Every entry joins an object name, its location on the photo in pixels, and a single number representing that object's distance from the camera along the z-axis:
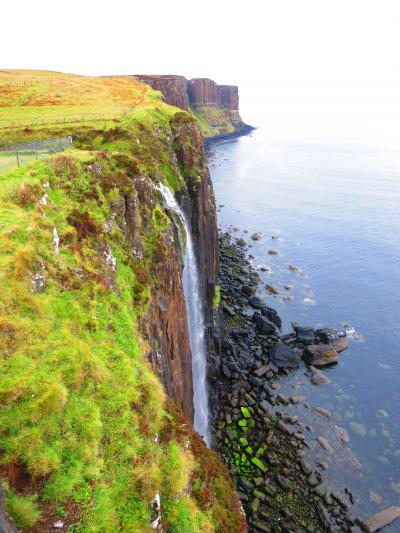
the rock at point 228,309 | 58.81
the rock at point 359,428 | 40.75
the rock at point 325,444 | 38.16
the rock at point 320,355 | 50.53
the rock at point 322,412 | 42.59
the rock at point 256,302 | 62.41
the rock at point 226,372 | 44.88
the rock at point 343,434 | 39.64
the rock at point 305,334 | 54.47
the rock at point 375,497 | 33.75
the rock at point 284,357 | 49.19
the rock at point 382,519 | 31.31
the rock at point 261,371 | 46.69
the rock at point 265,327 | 55.50
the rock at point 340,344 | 53.69
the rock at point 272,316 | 58.38
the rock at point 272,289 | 68.75
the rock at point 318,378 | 47.53
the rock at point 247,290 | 66.38
